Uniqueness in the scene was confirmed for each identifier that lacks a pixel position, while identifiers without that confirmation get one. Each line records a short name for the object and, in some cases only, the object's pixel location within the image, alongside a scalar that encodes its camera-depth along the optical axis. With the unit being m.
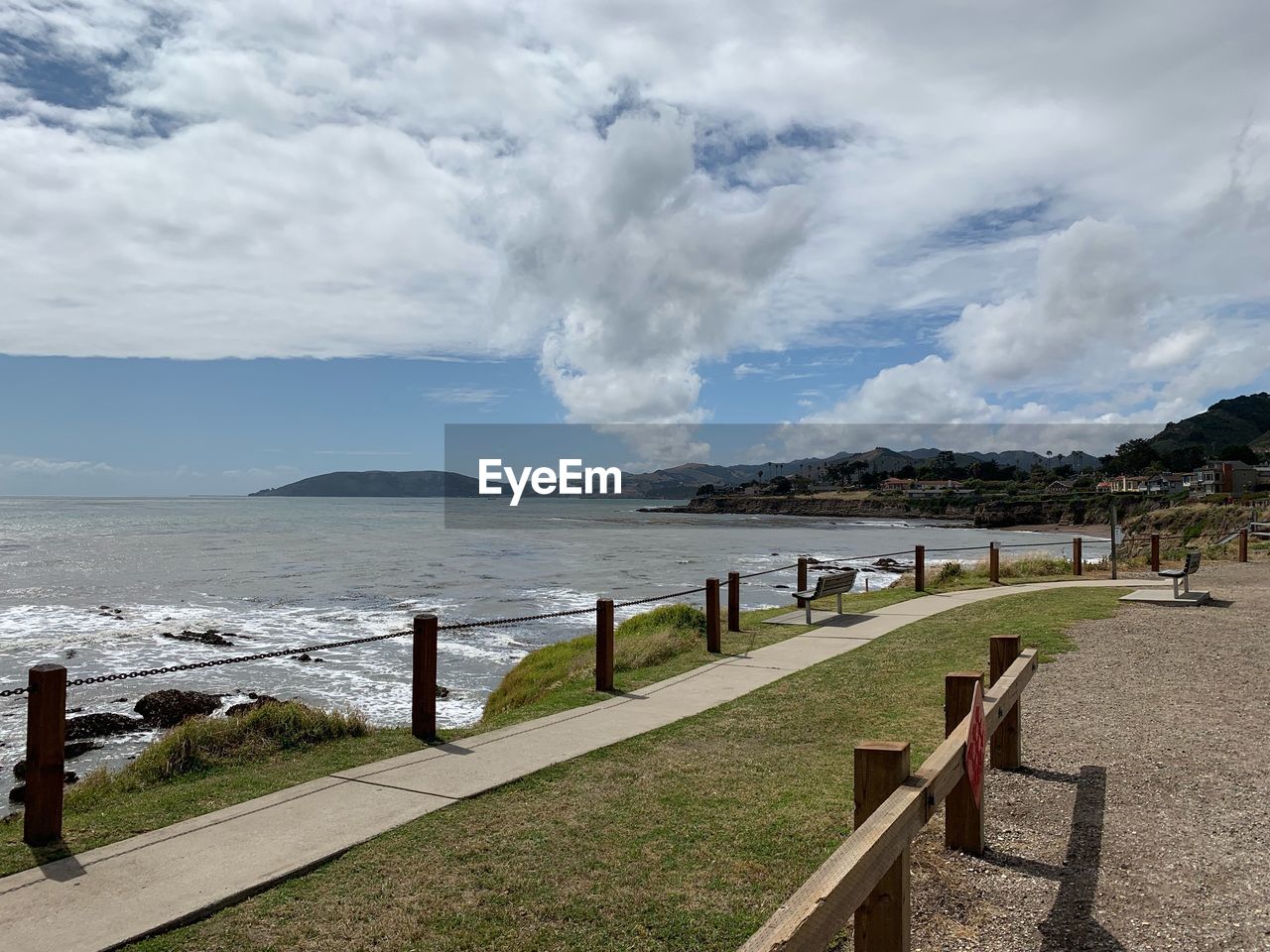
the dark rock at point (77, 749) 10.69
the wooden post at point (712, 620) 11.34
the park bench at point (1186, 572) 13.94
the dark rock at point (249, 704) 8.88
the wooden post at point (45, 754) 4.88
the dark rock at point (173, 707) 12.49
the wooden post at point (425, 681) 7.12
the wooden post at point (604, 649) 9.01
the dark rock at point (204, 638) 20.31
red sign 4.04
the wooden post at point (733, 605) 12.69
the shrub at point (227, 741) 6.16
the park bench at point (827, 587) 13.98
